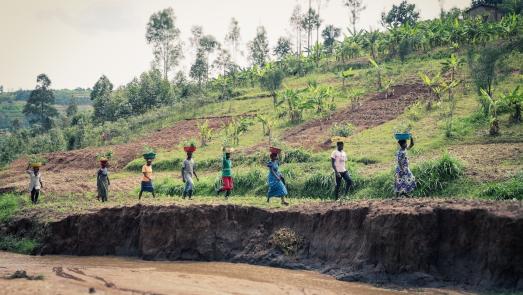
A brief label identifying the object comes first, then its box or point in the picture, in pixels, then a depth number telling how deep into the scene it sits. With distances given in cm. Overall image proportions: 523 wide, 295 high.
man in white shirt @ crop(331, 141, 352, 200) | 1490
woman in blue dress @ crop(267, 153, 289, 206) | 1523
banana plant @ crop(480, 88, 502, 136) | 2064
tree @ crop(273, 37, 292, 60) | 6334
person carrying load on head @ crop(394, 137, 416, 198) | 1386
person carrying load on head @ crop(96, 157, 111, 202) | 1941
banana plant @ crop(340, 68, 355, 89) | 3416
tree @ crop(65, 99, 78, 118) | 7235
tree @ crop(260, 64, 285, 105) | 3619
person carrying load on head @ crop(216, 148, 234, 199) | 1705
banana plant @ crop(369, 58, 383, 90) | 3359
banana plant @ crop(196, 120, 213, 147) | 3105
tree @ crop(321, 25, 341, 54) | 6925
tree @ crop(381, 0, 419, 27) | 5994
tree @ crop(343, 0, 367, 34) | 5575
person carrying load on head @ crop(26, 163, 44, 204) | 2009
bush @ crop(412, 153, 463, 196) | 1596
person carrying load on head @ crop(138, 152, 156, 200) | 1823
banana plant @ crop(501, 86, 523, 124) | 2100
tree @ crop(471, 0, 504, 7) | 4990
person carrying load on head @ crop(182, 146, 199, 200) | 1746
